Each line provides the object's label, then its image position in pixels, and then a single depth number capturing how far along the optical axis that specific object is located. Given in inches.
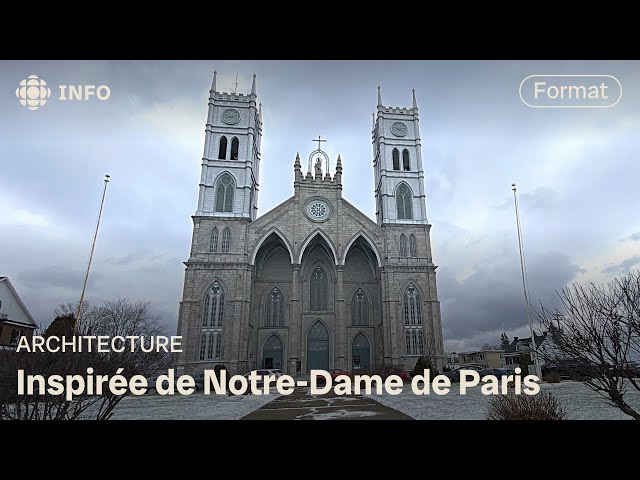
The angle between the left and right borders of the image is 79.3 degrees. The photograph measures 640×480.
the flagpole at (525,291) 330.2
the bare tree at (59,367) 218.1
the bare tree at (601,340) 256.2
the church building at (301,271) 1293.1
